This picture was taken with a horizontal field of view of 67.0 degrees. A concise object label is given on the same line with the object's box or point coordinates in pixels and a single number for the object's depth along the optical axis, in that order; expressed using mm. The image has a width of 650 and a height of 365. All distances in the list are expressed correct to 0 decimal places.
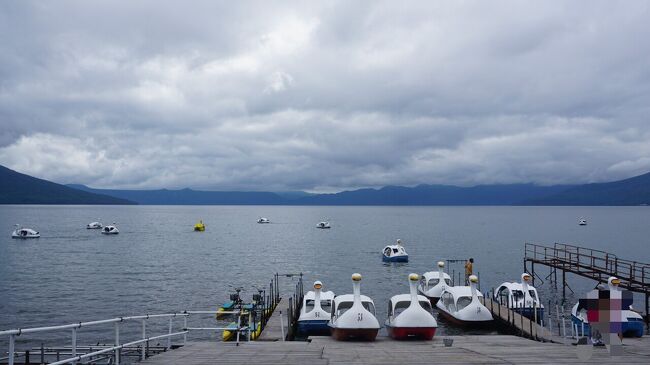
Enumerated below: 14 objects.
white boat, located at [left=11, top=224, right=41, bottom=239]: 117188
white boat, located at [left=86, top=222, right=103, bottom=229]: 157150
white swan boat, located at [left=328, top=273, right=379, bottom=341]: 24594
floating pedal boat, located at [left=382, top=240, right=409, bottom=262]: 80812
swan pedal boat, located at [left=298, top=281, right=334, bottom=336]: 32812
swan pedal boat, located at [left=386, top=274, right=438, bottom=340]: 24750
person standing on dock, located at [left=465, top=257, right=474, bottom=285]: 47562
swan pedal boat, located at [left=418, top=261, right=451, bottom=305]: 48000
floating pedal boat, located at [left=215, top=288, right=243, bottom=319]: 40878
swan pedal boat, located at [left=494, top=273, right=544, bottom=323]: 37875
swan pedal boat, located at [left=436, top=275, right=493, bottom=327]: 34312
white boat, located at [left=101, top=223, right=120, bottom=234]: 134375
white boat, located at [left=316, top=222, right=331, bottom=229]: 176750
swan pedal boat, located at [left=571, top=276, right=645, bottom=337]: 24750
